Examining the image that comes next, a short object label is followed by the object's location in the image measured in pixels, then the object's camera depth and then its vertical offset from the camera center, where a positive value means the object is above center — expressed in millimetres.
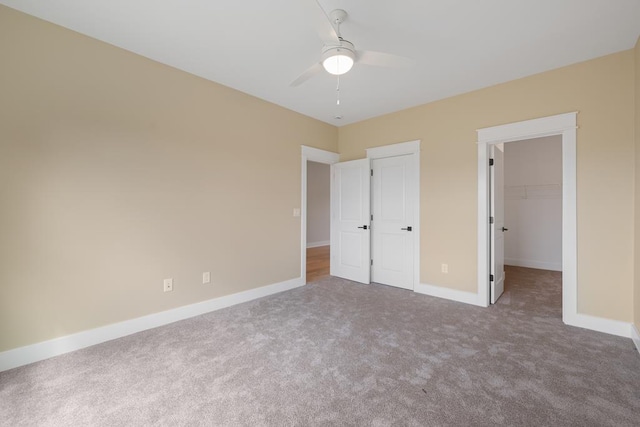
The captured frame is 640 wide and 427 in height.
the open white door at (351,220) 4391 -132
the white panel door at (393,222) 4035 -150
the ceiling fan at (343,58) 1864 +1103
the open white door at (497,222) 3365 -117
